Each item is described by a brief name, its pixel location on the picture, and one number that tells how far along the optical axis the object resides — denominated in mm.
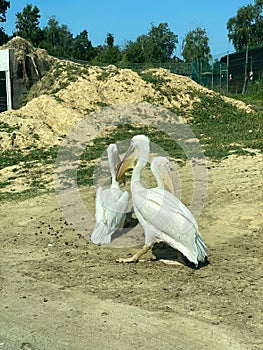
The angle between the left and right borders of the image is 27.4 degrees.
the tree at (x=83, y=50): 55531
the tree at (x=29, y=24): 52012
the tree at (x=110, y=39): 69562
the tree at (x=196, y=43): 66438
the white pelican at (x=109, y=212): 6551
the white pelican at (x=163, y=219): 5469
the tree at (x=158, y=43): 74812
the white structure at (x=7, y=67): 17969
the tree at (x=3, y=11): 50688
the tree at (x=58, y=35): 76750
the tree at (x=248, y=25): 68000
